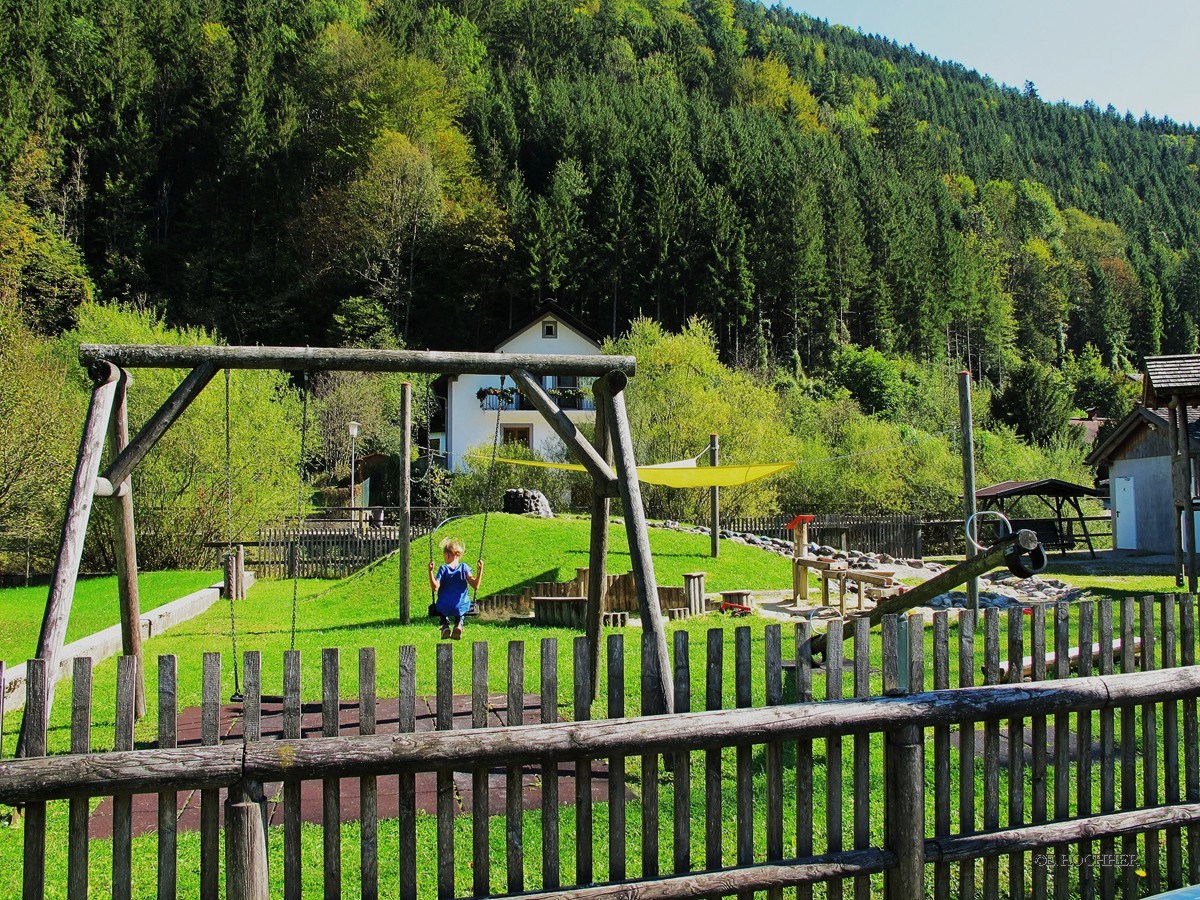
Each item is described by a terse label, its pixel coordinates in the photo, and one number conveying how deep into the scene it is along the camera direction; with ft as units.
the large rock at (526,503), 74.69
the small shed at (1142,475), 79.41
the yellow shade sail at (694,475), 47.32
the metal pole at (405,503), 39.45
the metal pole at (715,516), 57.20
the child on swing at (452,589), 32.83
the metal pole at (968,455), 31.45
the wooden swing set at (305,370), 18.65
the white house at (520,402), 138.68
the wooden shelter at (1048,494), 85.40
